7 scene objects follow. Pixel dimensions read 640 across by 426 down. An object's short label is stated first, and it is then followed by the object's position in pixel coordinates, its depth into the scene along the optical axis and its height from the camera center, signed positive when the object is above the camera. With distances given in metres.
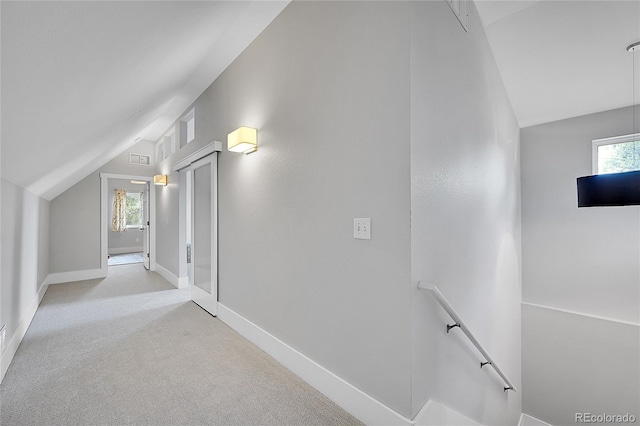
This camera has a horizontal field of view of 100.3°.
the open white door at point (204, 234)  3.34 -0.27
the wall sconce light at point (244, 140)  2.52 +0.71
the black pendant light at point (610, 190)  1.82 +0.18
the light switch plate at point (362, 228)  1.63 -0.08
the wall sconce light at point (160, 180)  5.21 +0.70
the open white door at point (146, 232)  6.29 -0.41
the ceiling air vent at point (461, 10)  1.96 +1.56
